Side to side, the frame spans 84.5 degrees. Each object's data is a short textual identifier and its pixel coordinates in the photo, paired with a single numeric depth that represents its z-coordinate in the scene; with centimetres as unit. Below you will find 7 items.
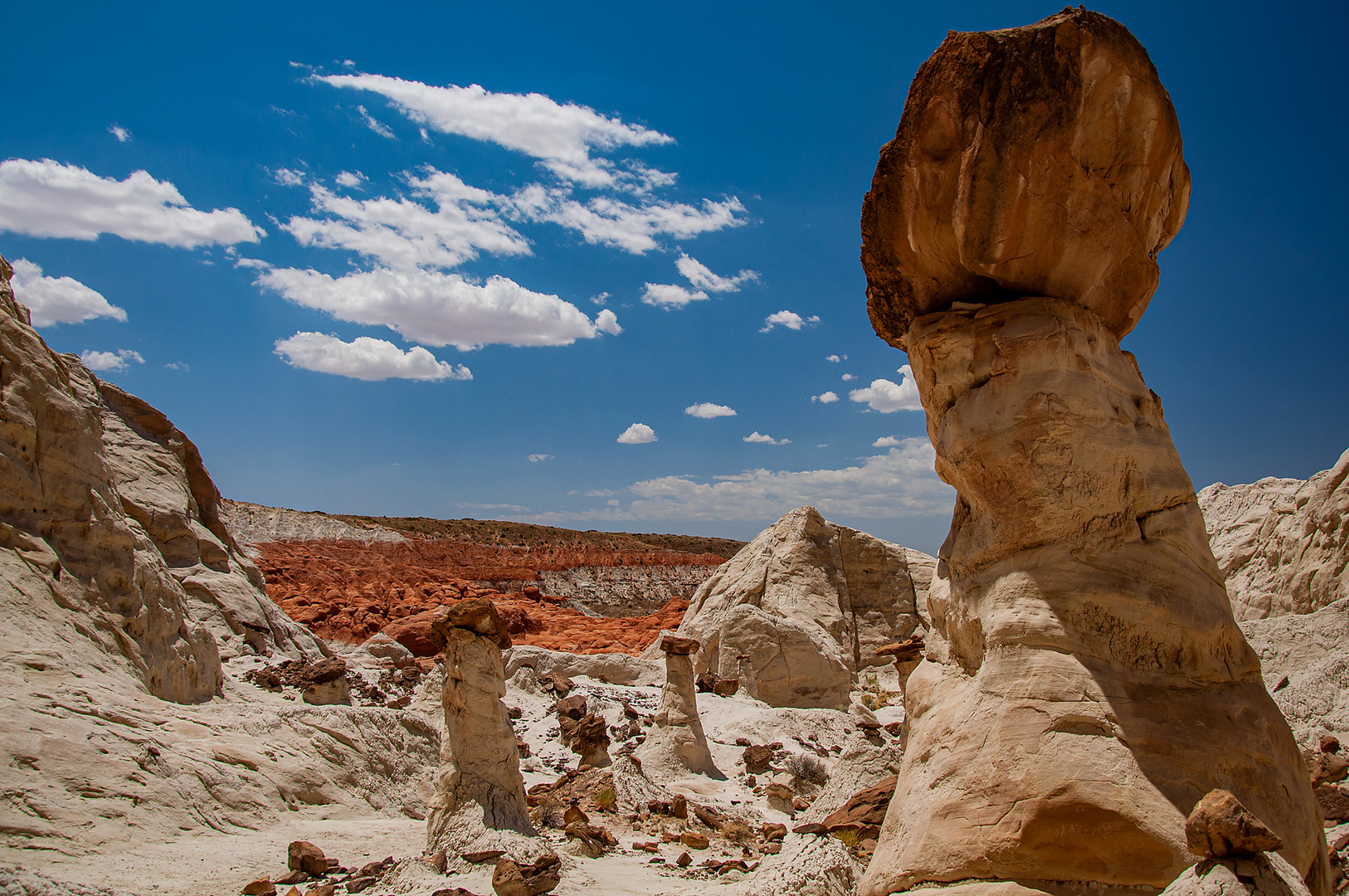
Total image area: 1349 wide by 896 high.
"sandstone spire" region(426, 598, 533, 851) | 647
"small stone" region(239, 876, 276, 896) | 498
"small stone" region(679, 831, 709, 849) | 727
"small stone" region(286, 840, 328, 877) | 542
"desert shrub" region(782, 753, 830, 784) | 1005
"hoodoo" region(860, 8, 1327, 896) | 309
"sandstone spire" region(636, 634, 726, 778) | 986
